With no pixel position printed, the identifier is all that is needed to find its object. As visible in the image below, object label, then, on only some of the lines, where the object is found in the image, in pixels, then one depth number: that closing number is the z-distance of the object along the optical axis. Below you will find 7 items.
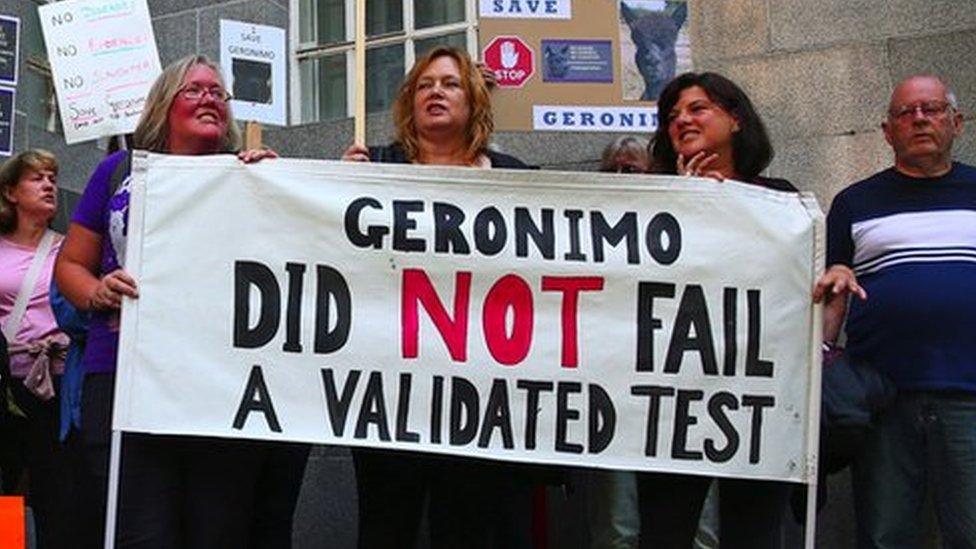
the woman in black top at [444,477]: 4.10
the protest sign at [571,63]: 5.61
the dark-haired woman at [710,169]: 3.95
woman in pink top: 5.23
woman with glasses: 3.85
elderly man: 4.41
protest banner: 3.99
